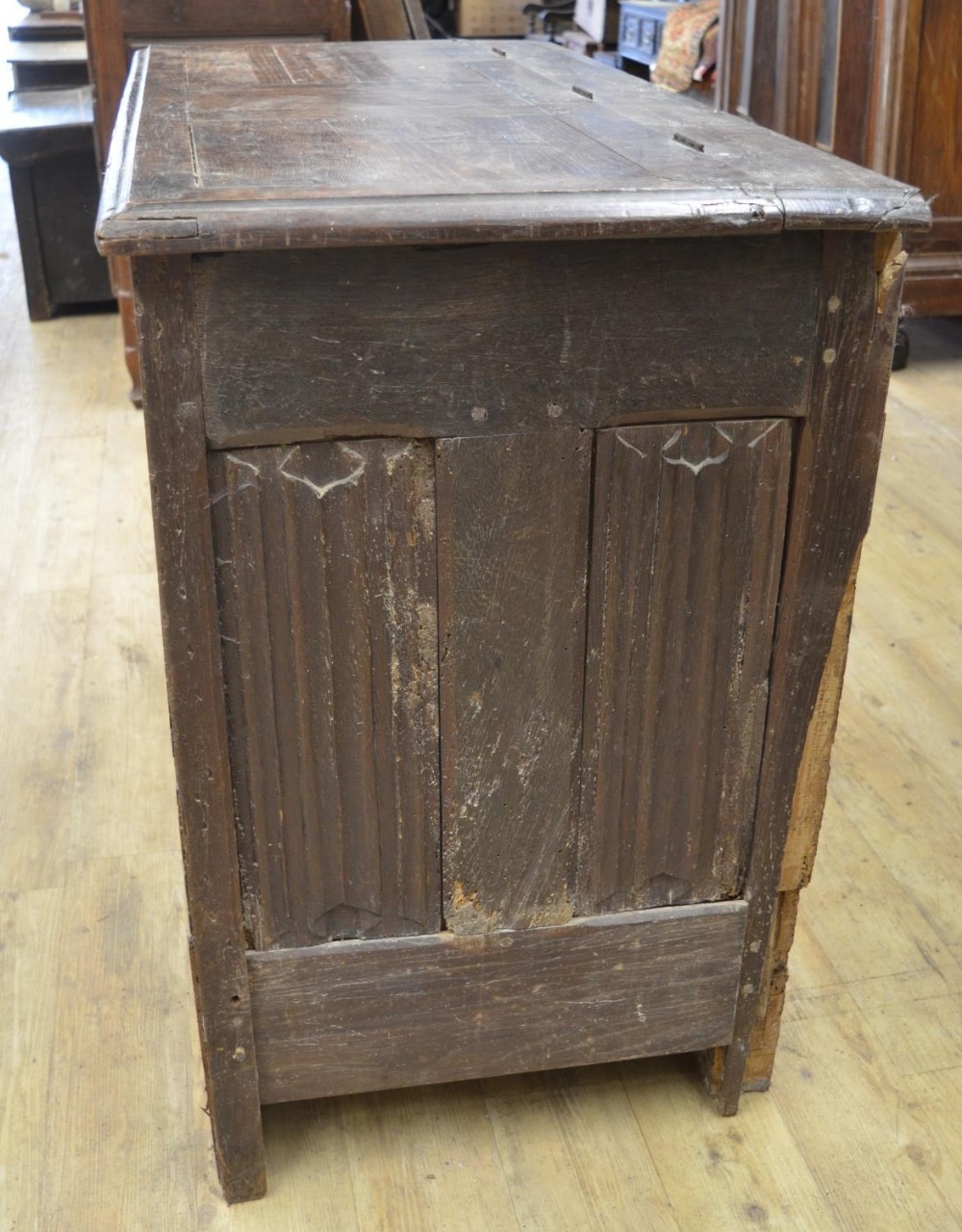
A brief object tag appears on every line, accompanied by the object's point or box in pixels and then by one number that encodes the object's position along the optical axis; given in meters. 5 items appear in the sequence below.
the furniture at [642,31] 4.88
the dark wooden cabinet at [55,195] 3.65
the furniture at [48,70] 4.42
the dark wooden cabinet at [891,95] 3.20
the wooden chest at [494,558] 1.00
